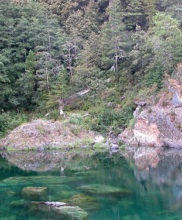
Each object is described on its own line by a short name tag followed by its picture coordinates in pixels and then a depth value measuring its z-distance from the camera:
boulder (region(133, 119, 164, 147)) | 23.56
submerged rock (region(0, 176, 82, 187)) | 12.98
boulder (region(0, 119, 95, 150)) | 23.16
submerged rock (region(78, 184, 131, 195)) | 11.44
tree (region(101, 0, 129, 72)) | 30.62
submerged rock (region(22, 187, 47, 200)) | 10.77
